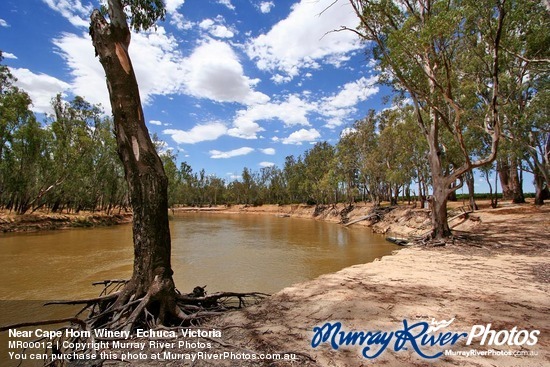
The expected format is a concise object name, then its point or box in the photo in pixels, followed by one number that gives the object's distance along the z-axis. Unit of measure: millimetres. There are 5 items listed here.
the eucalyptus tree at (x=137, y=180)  4281
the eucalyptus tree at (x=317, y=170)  53656
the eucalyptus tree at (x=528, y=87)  10250
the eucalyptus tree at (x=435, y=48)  9281
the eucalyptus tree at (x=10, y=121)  21766
